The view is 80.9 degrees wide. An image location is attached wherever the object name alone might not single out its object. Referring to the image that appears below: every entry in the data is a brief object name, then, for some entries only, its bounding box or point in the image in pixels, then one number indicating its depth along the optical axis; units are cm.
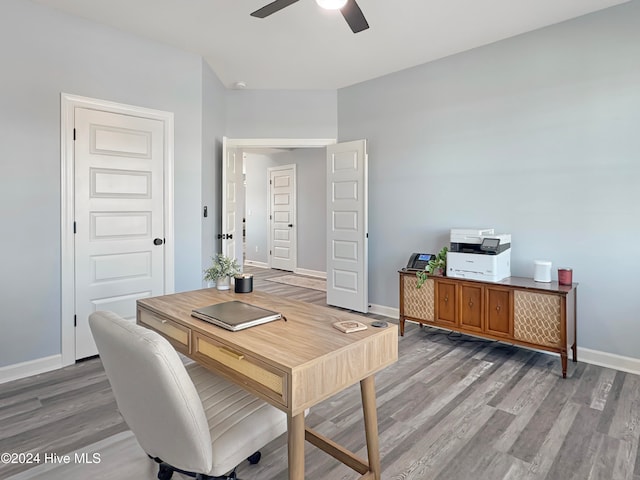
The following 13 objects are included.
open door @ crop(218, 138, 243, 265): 429
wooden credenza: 287
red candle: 302
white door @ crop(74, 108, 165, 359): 309
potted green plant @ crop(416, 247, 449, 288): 360
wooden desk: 117
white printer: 319
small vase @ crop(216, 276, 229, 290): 214
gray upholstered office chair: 108
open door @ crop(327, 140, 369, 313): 446
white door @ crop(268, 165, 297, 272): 774
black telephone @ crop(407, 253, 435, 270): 380
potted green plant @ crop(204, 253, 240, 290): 211
